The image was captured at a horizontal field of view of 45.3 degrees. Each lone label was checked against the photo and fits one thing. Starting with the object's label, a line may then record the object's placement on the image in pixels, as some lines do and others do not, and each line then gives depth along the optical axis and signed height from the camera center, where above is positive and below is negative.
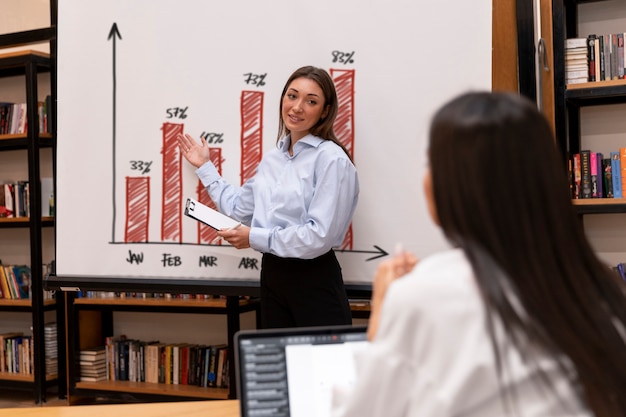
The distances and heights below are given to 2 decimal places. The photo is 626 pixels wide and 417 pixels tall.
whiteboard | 2.29 +0.35
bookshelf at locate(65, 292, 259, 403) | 4.37 -0.75
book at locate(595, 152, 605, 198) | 3.54 +0.12
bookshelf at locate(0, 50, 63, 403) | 4.81 -0.06
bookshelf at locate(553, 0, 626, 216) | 3.40 +0.50
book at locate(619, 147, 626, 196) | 3.51 +0.16
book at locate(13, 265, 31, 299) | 5.03 -0.47
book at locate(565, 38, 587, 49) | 3.52 +0.75
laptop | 1.05 -0.23
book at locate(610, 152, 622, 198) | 3.51 +0.12
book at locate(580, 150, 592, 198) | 3.55 +0.13
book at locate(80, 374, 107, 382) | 4.70 -1.05
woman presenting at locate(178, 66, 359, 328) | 2.30 -0.02
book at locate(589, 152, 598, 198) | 3.54 +0.13
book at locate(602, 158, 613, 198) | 3.54 +0.10
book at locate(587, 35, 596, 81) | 3.52 +0.68
